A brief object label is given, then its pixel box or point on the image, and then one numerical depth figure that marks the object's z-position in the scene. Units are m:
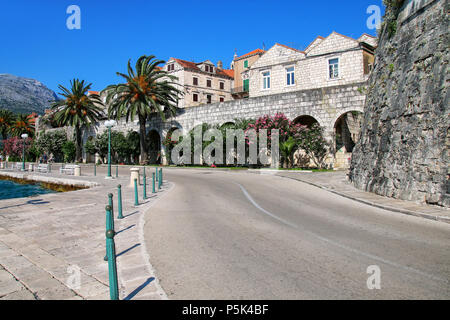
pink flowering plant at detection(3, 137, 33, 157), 63.38
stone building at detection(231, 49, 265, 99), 49.66
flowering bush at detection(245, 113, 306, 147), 26.48
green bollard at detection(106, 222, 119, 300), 3.40
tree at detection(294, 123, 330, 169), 25.41
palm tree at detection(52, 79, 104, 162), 47.31
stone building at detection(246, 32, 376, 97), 30.62
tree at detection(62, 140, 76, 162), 54.41
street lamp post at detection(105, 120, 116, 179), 21.48
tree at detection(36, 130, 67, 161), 57.09
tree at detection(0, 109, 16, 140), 70.25
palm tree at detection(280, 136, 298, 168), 25.47
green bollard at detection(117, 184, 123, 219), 8.26
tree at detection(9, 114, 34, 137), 69.56
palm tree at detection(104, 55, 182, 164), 36.09
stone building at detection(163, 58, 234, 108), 52.59
